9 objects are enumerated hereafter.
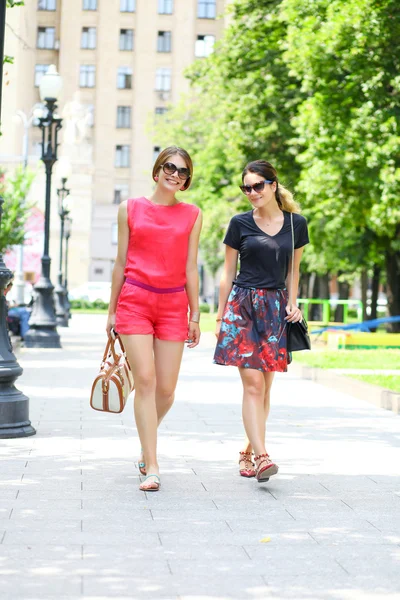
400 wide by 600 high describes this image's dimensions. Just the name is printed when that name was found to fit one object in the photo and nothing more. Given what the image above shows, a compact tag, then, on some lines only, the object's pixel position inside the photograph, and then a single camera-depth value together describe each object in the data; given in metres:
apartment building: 86.94
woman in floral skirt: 7.52
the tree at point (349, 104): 24.98
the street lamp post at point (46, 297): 24.42
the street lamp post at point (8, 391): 9.61
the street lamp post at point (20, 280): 51.73
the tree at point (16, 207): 49.56
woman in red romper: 7.17
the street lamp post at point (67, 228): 47.39
